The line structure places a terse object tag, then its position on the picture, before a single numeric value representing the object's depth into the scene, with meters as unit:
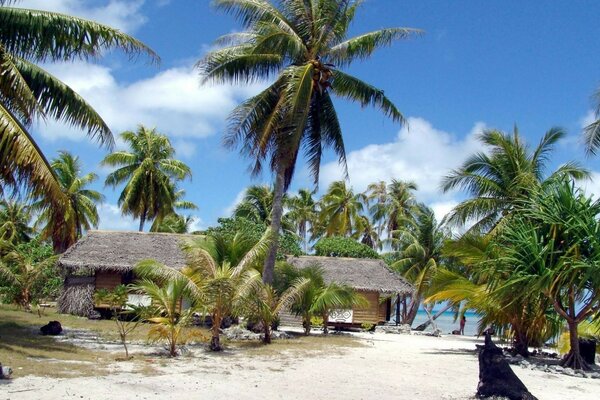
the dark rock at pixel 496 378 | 9.23
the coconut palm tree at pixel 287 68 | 18.41
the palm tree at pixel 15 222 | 42.46
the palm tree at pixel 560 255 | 14.62
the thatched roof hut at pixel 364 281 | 27.20
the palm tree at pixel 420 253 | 33.91
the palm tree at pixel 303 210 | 45.56
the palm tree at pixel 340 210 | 42.78
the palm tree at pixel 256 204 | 38.12
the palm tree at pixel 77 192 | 34.84
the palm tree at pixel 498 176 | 21.98
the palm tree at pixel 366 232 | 44.41
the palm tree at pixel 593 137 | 16.89
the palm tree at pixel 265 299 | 15.04
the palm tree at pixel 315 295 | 19.72
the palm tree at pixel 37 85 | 10.42
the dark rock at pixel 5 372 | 9.22
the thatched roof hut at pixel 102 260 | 23.75
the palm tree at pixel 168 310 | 13.23
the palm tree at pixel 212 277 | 14.41
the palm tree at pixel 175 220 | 37.66
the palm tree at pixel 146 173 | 34.81
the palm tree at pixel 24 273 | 22.03
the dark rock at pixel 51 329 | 16.34
